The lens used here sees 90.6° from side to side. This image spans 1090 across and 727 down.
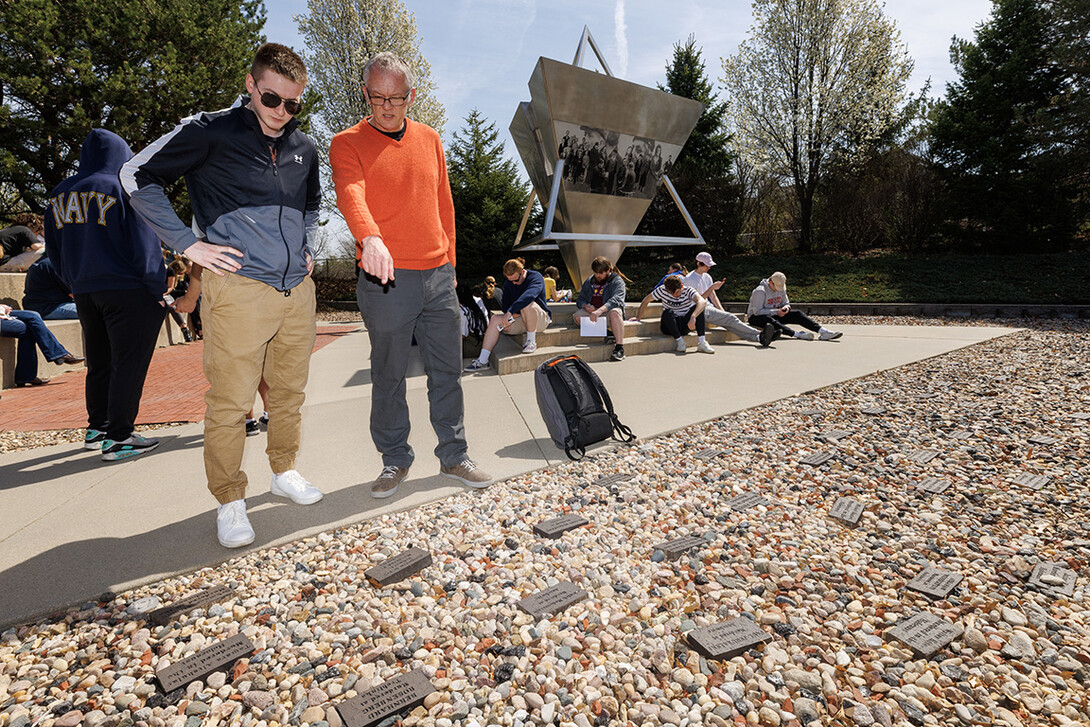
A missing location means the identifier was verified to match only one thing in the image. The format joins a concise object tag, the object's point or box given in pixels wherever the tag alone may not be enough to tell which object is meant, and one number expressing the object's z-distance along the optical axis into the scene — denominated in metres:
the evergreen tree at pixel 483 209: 21.72
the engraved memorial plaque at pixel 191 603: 1.81
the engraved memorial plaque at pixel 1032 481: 2.72
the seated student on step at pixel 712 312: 7.86
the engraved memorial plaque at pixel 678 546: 2.21
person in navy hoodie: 3.20
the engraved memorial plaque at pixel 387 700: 1.41
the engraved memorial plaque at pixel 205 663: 1.53
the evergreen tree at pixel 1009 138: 15.60
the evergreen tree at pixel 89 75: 12.83
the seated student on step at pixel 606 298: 6.80
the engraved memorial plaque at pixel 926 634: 1.61
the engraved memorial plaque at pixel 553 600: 1.84
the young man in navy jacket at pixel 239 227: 2.10
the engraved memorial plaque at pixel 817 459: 3.15
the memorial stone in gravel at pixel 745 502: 2.59
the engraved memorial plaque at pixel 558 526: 2.37
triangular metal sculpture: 9.73
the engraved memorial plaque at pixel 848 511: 2.43
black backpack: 3.44
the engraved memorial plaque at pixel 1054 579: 1.88
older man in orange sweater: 2.45
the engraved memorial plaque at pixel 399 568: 2.01
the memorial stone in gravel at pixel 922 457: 3.11
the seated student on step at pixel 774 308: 7.94
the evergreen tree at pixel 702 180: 20.33
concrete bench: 5.64
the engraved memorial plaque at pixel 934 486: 2.70
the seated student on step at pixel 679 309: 7.33
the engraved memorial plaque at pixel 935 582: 1.88
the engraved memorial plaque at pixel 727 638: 1.62
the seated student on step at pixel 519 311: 6.22
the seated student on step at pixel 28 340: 5.54
